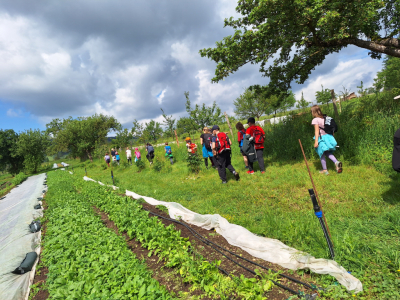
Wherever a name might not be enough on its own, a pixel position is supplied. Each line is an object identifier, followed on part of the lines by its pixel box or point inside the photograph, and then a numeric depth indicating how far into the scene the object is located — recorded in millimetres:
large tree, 5113
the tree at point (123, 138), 28672
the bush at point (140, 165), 13062
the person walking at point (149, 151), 12867
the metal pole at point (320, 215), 2384
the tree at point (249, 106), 28031
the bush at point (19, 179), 21550
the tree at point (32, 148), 31334
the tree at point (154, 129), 37828
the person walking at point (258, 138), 6281
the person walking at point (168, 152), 12062
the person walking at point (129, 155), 15508
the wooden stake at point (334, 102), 7172
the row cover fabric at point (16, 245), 3209
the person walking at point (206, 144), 7872
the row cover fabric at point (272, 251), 2066
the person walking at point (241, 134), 6871
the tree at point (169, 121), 25852
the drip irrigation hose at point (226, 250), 2170
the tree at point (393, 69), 18539
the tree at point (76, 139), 36219
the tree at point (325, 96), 19962
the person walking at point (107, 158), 18234
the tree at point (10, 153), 34625
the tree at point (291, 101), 33556
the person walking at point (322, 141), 4930
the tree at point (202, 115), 18034
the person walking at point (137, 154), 13766
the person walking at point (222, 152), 6227
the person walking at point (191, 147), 9609
